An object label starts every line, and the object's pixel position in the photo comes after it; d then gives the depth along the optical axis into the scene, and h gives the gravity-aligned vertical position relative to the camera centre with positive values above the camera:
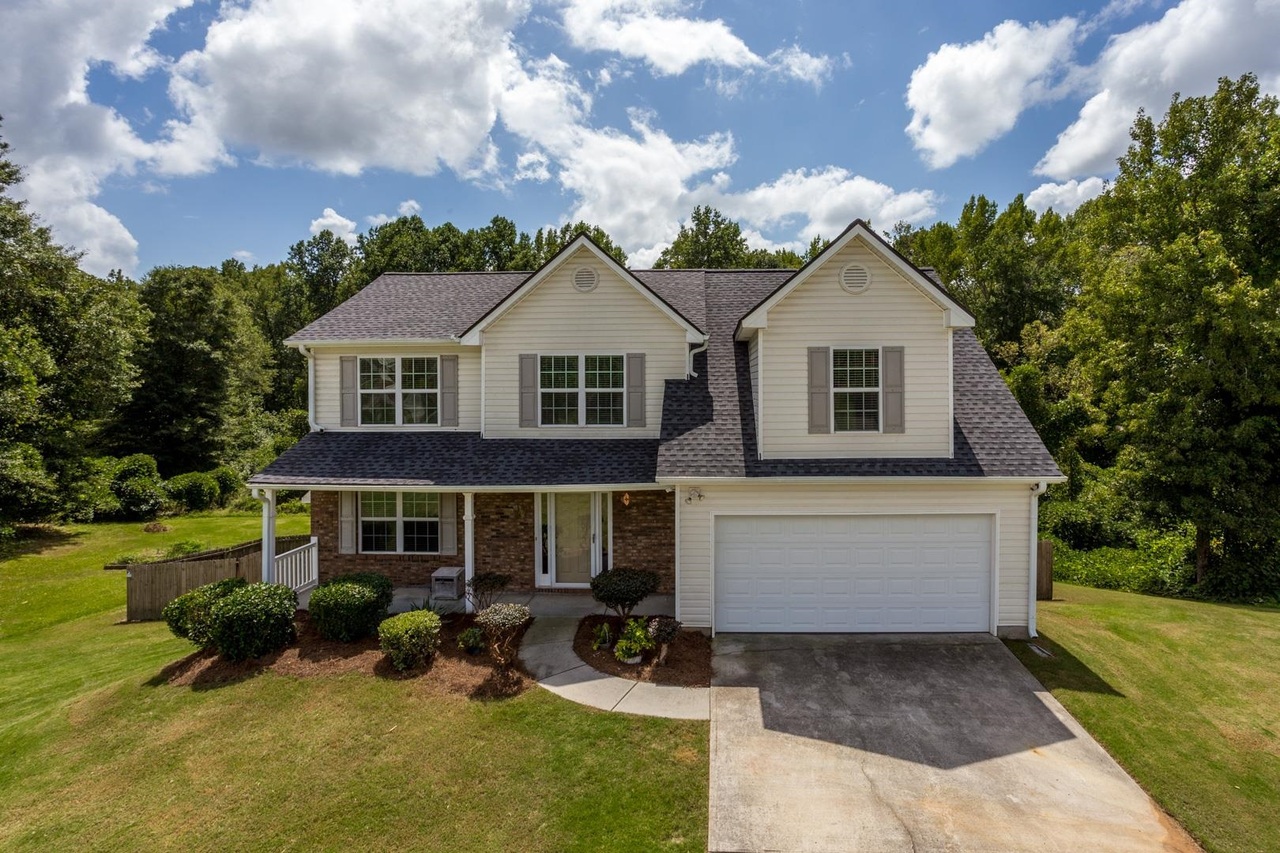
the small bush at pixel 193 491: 25.52 -3.34
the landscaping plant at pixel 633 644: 9.41 -3.81
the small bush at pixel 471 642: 9.61 -3.85
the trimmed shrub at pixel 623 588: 9.99 -3.07
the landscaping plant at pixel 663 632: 9.43 -3.62
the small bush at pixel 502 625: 9.20 -3.44
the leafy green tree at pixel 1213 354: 13.60 +1.61
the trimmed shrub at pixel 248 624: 9.28 -3.45
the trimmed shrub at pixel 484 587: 10.82 -3.30
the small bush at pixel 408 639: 8.95 -3.56
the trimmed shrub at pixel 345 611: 9.76 -3.37
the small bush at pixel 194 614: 9.64 -3.41
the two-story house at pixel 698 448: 10.45 -0.65
